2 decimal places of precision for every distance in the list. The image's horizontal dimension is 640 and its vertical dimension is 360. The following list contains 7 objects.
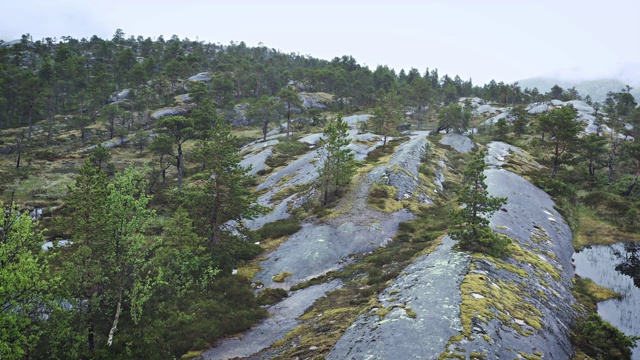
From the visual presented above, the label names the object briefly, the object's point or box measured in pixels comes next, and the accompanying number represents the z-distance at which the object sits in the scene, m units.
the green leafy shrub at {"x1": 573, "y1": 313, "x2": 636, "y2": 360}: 15.17
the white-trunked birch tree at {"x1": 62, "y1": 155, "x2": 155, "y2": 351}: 16.22
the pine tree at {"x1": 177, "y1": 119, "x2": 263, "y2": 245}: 25.83
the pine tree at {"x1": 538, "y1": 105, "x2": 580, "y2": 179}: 46.25
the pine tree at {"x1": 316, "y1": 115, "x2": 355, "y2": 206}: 36.12
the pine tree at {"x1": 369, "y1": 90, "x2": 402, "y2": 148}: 61.31
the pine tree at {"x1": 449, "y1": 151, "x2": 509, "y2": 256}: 19.66
